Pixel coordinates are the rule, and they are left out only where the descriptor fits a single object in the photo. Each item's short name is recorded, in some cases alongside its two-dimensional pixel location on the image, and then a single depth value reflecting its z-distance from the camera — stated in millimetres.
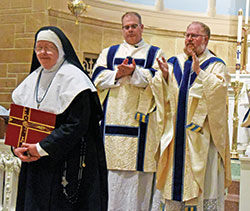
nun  2623
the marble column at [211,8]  7938
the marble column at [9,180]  4230
